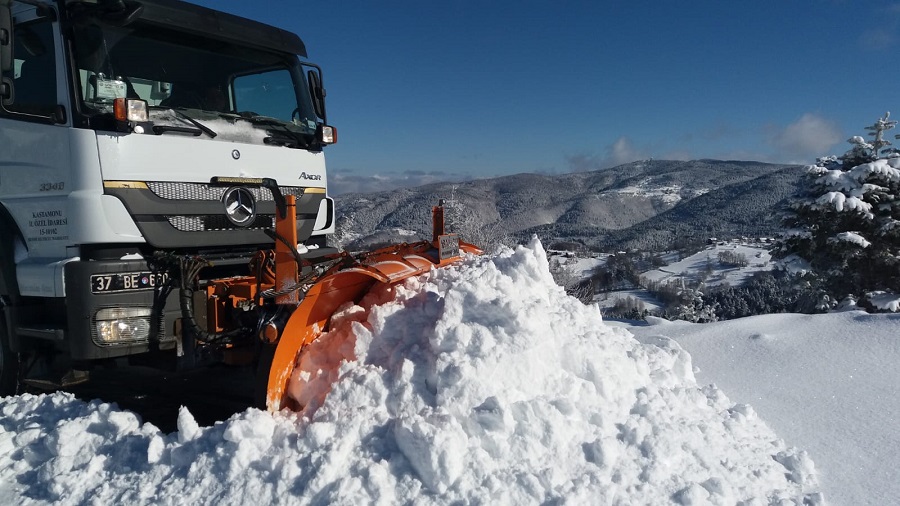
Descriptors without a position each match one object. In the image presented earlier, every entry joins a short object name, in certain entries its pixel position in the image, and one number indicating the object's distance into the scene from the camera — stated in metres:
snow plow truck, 3.86
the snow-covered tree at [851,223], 14.86
